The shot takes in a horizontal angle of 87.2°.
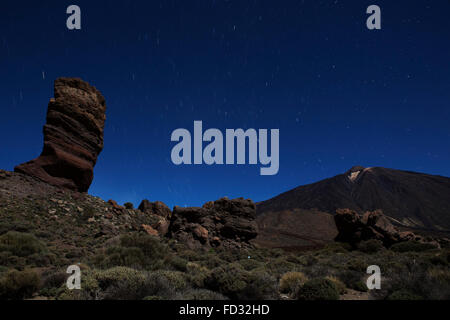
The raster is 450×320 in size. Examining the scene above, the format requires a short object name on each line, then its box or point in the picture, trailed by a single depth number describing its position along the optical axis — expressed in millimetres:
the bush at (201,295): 5645
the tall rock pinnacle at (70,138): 28719
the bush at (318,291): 6336
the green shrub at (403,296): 5499
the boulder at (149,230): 23569
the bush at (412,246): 22734
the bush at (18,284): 6570
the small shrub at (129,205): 40350
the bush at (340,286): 7622
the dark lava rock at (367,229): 27281
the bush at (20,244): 12375
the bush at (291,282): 7816
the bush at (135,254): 10188
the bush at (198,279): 7623
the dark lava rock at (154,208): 41578
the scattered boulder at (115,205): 32903
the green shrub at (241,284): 6547
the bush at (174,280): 7023
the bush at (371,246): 25156
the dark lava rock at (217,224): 22453
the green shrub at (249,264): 13057
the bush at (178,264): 11203
